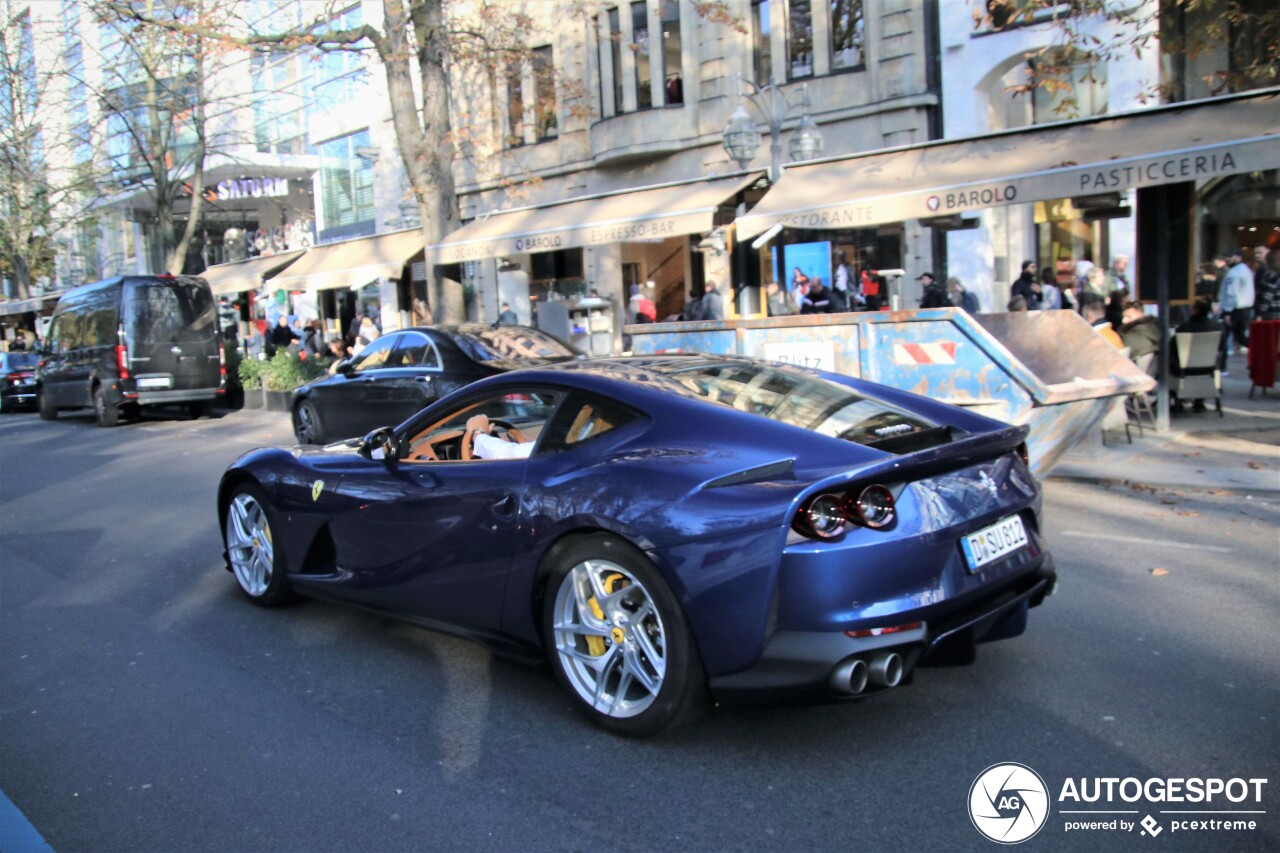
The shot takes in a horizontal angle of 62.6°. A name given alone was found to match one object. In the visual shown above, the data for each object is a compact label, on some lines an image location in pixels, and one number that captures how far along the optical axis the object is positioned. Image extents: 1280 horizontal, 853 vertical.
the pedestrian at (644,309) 20.67
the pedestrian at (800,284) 20.08
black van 17.23
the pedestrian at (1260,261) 15.46
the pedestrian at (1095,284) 15.72
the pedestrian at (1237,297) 16.66
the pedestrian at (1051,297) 14.88
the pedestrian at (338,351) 20.32
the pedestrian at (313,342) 24.70
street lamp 15.25
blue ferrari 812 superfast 3.39
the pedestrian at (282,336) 26.69
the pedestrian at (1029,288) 13.91
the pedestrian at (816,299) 15.70
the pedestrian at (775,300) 16.36
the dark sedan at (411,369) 11.57
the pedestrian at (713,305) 17.12
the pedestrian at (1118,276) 15.87
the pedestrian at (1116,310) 13.23
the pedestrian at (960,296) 16.16
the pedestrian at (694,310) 17.67
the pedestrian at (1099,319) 10.92
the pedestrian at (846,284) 19.98
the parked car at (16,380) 23.27
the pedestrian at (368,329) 23.08
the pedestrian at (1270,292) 14.69
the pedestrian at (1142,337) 11.39
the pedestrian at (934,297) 15.20
